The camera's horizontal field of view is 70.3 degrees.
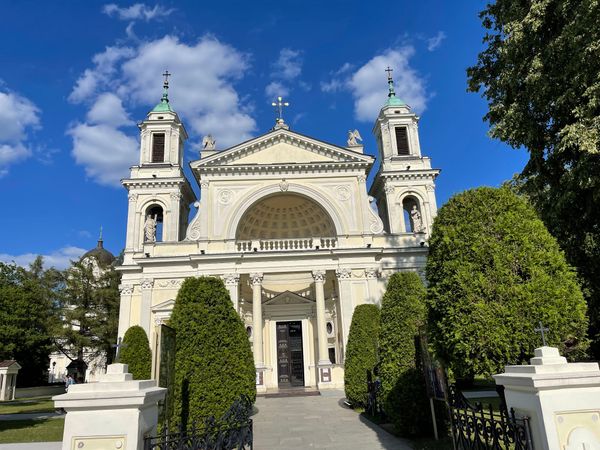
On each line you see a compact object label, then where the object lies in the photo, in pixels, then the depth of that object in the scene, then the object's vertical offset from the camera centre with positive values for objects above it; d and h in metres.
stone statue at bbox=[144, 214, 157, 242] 30.23 +8.62
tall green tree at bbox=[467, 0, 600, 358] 11.25 +6.83
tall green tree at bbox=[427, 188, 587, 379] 6.72 +0.78
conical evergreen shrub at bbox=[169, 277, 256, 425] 9.29 +0.00
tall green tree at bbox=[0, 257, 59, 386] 32.56 +3.61
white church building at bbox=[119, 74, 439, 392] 26.20 +7.21
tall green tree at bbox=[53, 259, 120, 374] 36.28 +3.90
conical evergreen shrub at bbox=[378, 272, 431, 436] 9.79 -0.29
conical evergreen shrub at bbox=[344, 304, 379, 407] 15.64 -0.28
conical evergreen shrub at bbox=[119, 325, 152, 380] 17.61 +0.19
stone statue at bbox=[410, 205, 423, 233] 30.70 +8.54
